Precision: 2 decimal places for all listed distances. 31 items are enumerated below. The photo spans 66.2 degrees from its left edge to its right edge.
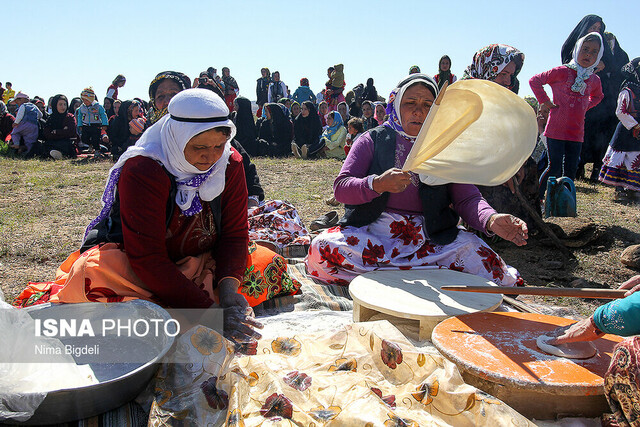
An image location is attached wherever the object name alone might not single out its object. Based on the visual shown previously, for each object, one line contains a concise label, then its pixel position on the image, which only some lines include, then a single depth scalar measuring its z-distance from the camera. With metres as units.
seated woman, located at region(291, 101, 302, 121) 13.30
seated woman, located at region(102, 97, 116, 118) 13.93
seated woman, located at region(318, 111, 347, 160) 11.82
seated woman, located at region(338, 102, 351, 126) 13.03
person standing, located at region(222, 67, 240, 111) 14.15
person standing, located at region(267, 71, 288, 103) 15.77
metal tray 1.45
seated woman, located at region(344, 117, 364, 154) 9.03
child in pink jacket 5.54
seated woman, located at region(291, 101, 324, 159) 12.41
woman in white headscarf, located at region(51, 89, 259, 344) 2.13
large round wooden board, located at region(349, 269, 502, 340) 2.12
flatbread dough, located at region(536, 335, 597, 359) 1.71
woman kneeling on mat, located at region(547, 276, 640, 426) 1.42
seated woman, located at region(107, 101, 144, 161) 11.34
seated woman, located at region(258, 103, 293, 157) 12.53
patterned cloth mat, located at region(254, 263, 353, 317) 2.79
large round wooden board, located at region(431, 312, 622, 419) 1.58
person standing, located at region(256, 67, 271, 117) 16.48
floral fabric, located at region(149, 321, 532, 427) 1.39
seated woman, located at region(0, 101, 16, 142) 12.42
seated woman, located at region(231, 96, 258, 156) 12.35
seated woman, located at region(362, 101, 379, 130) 11.23
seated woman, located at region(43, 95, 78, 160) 11.26
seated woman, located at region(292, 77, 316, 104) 16.06
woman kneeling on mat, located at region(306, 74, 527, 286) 2.99
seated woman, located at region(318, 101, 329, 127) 14.20
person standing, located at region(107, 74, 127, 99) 14.00
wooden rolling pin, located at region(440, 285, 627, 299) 1.72
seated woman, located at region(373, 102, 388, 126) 10.05
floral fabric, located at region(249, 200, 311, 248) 4.00
